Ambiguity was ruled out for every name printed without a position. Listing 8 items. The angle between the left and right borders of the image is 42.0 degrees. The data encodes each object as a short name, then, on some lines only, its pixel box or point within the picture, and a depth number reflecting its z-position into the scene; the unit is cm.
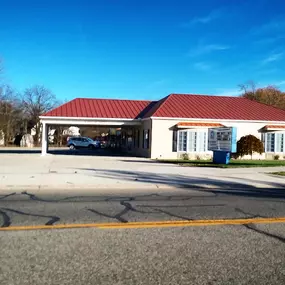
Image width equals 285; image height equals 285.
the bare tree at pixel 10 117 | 5553
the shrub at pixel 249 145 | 2902
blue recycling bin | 2351
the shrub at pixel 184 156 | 2921
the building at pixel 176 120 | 2923
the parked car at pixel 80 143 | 4934
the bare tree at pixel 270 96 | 6962
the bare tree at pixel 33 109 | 6172
